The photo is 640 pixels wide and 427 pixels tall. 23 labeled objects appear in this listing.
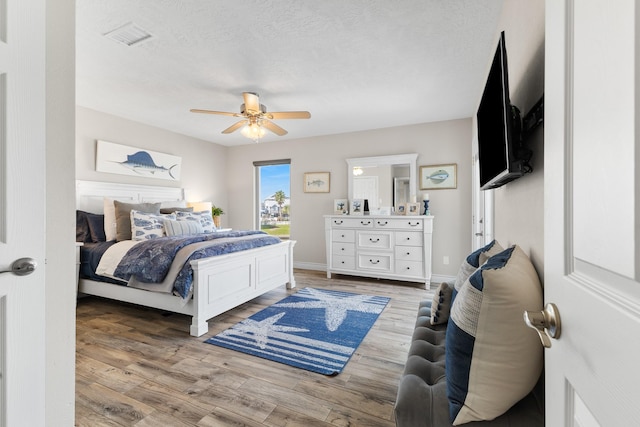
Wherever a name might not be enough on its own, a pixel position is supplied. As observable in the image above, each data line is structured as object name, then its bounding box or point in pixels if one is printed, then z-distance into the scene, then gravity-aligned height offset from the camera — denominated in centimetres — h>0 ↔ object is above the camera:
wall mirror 448 +55
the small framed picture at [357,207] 466 +10
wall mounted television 118 +40
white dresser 405 -50
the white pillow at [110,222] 340 -12
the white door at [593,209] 37 +1
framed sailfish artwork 388 +76
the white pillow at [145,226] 325 -16
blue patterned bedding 254 -42
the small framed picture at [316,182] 510 +56
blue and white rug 216 -107
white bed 257 -71
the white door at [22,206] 85 +2
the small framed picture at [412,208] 423 +7
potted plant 525 -2
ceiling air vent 208 +135
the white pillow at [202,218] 385 -7
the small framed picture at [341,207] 481 +10
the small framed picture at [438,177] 422 +55
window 559 +33
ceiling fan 300 +105
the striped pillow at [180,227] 342 -19
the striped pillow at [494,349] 89 -43
